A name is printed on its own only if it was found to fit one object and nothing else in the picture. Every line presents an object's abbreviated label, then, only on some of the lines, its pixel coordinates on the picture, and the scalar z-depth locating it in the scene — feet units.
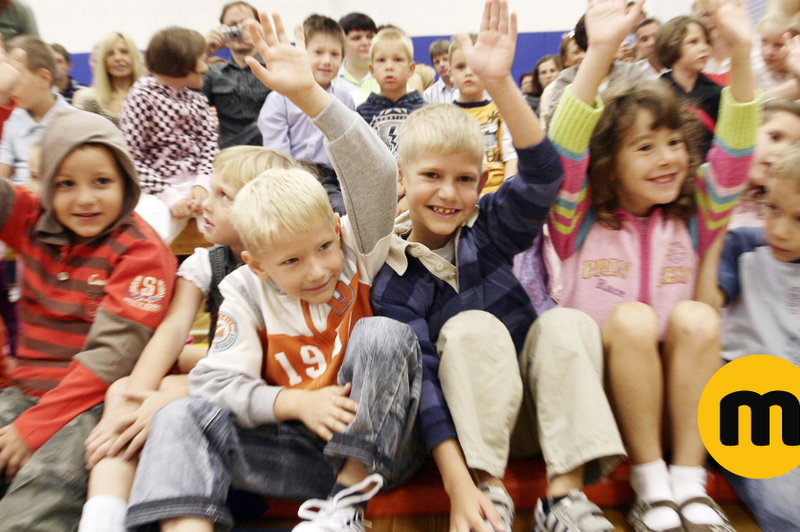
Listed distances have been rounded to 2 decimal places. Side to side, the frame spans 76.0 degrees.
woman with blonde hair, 7.55
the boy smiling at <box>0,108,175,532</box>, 3.19
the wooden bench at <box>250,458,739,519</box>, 2.97
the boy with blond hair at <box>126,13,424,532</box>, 2.58
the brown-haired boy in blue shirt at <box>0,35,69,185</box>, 6.31
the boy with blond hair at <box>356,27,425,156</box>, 6.86
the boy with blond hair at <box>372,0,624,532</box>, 2.62
